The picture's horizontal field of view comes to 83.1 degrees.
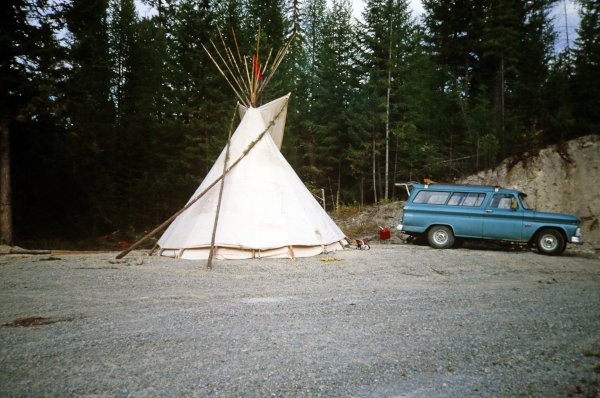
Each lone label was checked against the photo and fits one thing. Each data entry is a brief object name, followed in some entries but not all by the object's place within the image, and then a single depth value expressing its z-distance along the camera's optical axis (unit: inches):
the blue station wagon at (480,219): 370.0
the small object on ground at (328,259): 291.4
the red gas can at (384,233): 478.0
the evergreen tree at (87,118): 398.3
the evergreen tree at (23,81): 379.2
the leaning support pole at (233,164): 289.6
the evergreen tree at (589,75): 561.3
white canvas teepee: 298.5
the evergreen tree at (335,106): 764.0
